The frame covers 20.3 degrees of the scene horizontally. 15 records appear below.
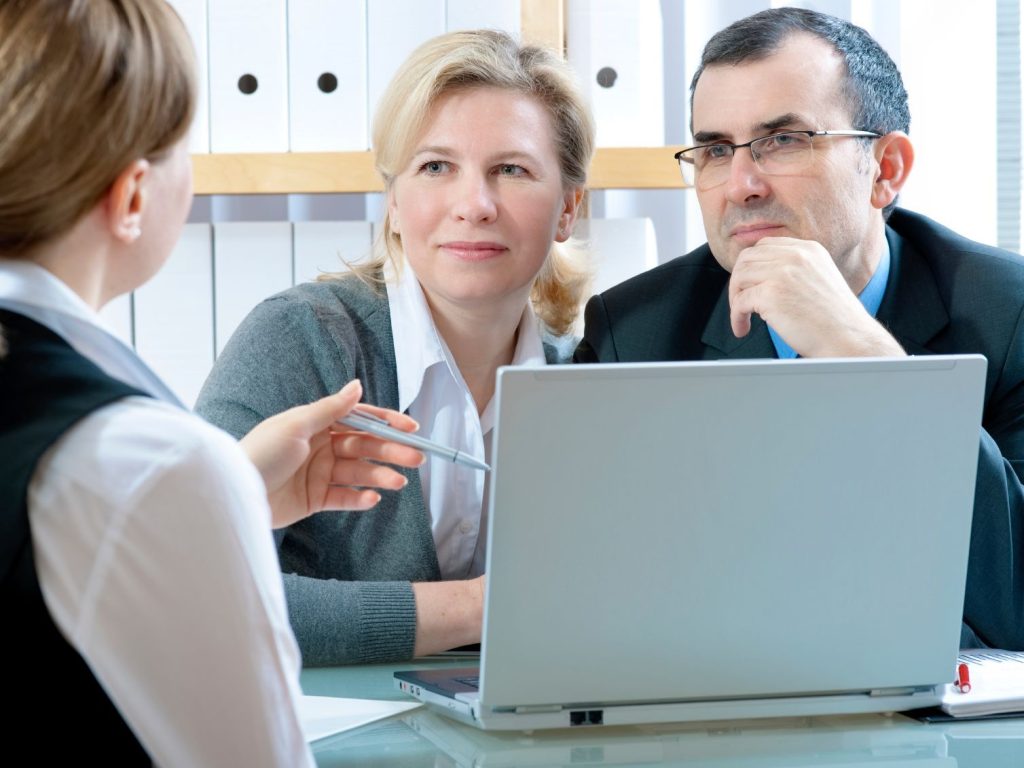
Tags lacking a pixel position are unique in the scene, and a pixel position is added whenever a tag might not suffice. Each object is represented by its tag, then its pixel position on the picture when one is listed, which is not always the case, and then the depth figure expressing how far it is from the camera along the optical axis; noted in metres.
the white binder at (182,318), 3.18
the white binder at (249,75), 3.12
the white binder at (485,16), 3.11
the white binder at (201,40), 3.11
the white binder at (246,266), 3.18
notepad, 2.39
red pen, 2.41
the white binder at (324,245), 3.18
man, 2.79
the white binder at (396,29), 3.11
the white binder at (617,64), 3.12
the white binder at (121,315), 3.18
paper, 2.38
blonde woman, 2.77
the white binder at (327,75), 3.11
